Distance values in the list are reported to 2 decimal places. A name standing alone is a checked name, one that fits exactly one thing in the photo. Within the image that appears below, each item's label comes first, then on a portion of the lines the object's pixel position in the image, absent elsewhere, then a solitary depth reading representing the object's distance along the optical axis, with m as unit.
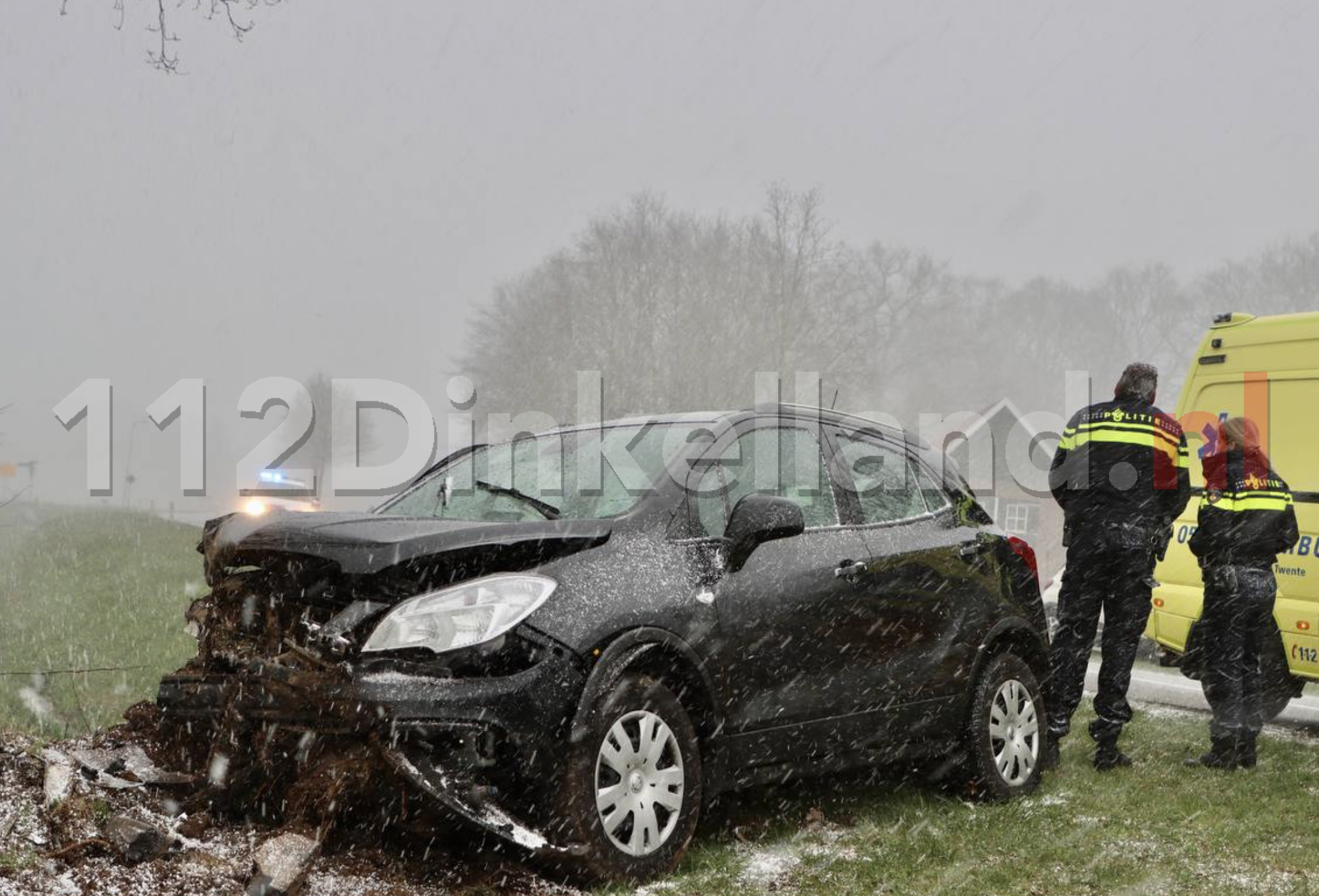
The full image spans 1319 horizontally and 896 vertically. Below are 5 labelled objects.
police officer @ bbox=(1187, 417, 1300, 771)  7.26
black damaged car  4.02
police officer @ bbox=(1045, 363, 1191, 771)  7.06
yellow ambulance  7.73
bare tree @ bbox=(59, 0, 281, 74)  7.87
